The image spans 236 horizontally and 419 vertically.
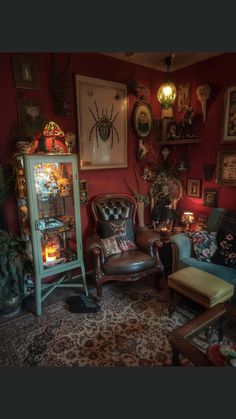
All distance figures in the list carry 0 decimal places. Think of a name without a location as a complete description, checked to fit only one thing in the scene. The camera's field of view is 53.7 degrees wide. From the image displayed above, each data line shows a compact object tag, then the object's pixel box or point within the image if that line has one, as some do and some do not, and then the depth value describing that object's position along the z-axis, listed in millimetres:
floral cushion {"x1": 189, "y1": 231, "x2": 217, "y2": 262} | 2521
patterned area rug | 1796
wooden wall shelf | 3122
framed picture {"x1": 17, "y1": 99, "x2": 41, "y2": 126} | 2395
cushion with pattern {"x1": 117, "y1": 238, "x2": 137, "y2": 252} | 2799
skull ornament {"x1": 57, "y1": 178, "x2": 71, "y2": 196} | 2546
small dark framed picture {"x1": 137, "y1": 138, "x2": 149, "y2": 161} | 3389
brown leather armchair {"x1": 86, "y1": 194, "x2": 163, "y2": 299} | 2500
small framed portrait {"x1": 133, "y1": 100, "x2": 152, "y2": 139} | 3262
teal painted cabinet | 2258
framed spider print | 2809
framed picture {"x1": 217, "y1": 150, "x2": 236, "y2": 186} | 2906
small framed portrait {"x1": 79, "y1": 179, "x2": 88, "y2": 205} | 2954
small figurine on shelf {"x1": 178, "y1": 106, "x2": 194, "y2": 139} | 3180
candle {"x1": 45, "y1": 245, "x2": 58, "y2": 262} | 2555
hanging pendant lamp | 2661
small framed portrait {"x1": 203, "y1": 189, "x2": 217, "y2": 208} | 3166
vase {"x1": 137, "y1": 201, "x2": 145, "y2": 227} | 3303
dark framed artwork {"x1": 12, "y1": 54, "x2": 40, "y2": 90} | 2316
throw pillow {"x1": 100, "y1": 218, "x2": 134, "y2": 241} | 2885
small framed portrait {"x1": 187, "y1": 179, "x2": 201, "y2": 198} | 3372
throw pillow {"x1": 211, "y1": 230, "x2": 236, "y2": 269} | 2373
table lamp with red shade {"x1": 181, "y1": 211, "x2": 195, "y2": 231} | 3221
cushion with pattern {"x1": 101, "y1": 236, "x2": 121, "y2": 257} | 2682
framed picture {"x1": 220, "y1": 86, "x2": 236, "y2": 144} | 2810
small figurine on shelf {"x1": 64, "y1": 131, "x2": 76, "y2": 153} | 2717
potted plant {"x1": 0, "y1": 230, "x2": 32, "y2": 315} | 2215
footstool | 1956
